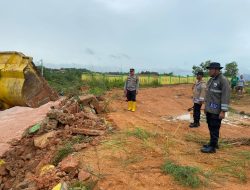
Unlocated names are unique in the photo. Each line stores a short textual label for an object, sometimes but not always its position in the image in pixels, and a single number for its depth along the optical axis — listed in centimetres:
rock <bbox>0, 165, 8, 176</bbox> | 368
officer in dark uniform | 349
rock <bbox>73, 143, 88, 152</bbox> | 345
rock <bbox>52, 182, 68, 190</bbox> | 261
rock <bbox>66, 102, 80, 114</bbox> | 449
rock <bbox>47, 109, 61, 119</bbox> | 417
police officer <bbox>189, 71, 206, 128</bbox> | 497
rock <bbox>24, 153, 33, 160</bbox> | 379
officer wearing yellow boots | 628
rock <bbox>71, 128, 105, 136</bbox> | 386
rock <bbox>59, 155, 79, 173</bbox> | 295
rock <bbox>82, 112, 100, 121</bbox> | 443
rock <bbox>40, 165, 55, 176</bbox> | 309
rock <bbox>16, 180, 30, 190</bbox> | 305
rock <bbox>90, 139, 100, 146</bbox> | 357
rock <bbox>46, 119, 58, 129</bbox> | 409
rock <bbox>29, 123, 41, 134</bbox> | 420
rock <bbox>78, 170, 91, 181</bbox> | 280
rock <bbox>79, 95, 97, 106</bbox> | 502
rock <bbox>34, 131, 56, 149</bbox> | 380
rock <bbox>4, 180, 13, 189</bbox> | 346
